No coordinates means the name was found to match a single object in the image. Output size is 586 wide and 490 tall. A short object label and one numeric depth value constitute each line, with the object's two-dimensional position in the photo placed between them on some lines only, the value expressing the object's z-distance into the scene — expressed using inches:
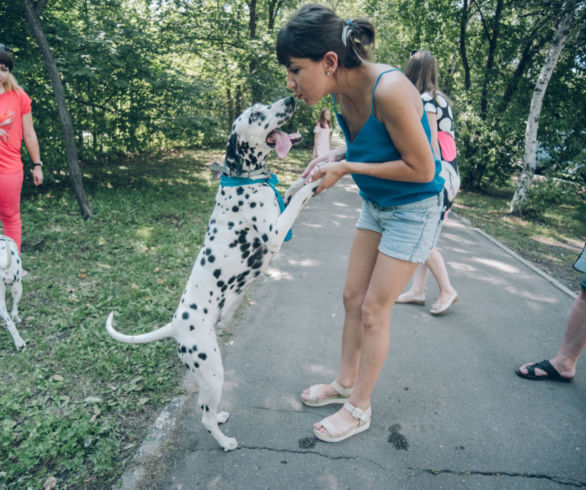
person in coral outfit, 155.6
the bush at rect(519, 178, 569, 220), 330.0
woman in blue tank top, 72.7
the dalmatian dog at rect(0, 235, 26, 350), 127.0
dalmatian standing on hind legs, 84.0
